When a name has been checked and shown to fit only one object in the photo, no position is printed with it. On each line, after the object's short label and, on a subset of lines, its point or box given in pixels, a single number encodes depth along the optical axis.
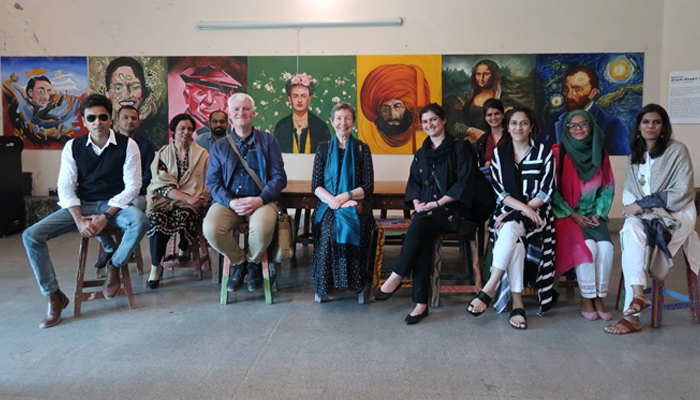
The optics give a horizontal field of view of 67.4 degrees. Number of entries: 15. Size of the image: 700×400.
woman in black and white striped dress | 3.27
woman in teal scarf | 3.56
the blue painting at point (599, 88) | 5.96
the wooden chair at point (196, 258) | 4.17
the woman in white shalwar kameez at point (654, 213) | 3.15
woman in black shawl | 3.39
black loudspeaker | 5.89
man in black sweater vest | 3.33
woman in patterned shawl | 4.03
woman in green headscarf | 3.34
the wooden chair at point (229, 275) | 3.62
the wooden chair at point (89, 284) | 3.36
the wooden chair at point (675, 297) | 3.13
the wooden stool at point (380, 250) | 3.67
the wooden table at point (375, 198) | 3.91
